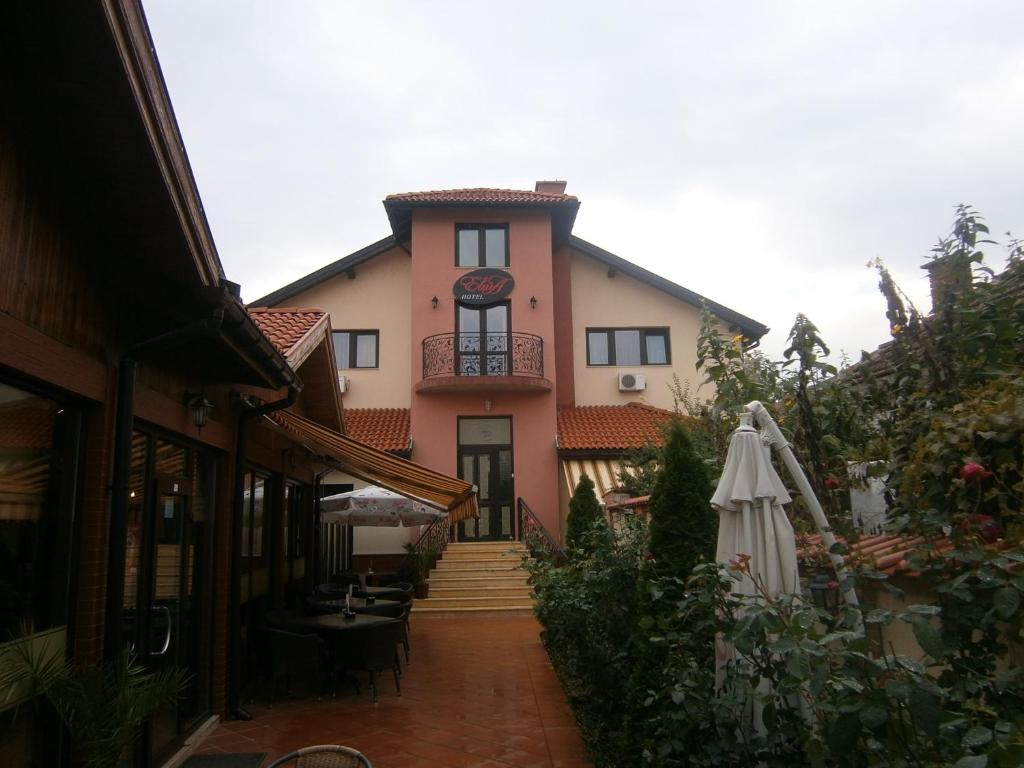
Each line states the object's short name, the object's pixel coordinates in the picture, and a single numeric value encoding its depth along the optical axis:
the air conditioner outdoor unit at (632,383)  22.91
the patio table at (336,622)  8.37
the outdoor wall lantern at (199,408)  6.36
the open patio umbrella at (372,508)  12.64
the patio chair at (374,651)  8.26
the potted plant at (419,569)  17.36
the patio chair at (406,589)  11.45
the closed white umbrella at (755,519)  4.11
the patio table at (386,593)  11.90
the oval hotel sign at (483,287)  21.97
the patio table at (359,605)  10.19
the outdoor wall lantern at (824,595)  4.56
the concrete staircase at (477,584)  16.42
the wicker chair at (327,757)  3.47
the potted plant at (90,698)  3.81
